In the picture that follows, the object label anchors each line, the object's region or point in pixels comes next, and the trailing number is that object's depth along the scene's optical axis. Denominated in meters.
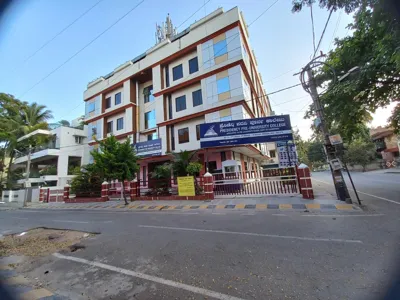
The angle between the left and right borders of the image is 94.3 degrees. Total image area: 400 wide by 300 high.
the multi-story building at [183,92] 15.67
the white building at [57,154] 23.66
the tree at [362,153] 33.62
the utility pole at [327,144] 8.01
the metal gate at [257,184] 10.35
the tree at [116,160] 11.57
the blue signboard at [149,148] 17.84
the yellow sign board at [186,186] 11.78
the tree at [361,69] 5.59
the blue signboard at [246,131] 11.15
